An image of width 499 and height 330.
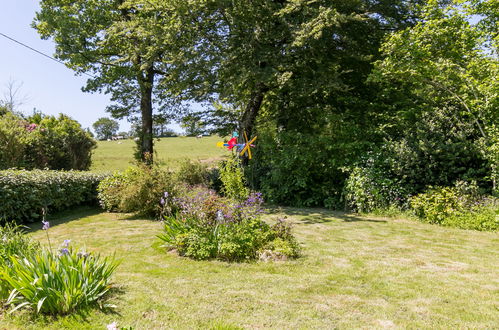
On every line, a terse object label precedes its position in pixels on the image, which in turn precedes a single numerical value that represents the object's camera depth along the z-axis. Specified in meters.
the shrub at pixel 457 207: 7.58
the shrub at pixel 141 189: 8.48
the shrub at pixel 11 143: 12.53
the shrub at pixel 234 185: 5.93
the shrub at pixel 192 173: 13.54
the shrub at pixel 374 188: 9.38
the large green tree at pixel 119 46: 12.99
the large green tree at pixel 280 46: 11.10
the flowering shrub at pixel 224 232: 4.96
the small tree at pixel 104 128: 89.74
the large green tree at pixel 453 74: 8.51
